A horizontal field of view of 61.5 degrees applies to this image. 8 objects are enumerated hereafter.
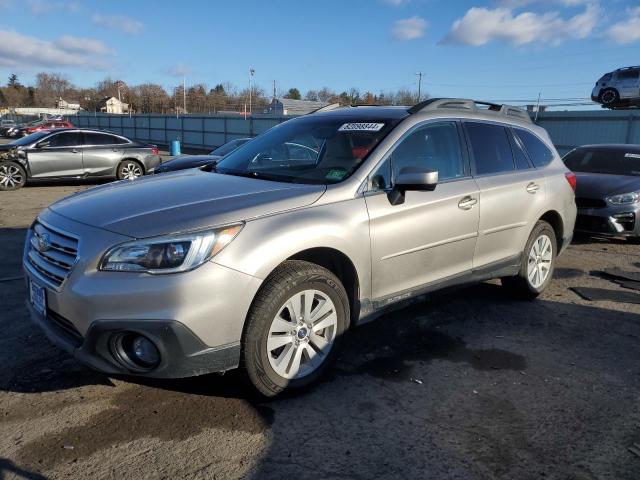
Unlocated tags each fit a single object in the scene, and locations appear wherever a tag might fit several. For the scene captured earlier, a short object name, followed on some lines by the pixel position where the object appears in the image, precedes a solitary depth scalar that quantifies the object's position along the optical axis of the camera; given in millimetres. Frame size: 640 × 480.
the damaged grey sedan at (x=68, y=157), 12953
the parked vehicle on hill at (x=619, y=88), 23641
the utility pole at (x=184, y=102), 77625
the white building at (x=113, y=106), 96125
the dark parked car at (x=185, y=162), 9826
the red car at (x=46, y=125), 33828
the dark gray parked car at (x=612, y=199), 7730
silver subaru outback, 2787
